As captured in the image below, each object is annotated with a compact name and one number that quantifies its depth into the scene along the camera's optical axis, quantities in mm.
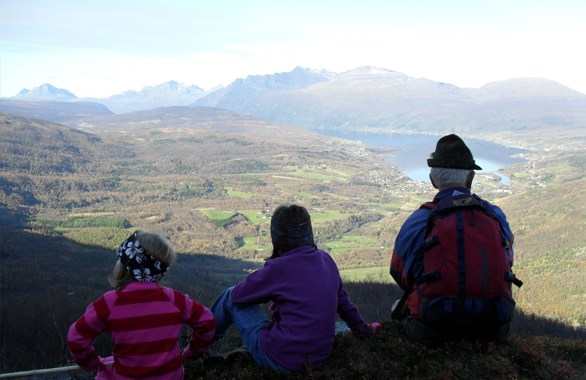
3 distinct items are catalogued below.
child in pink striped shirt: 3648
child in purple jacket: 4129
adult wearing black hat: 4199
